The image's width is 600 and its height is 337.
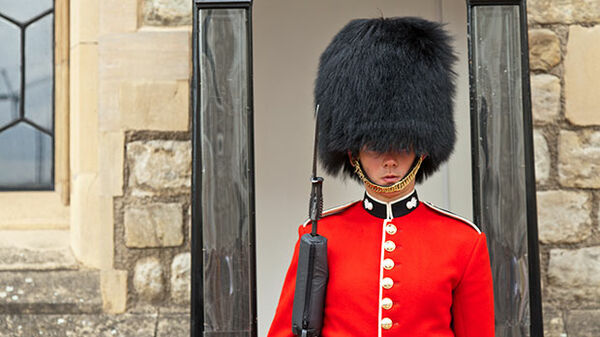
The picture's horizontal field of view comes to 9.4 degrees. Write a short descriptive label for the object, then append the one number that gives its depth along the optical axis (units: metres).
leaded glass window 10.23
